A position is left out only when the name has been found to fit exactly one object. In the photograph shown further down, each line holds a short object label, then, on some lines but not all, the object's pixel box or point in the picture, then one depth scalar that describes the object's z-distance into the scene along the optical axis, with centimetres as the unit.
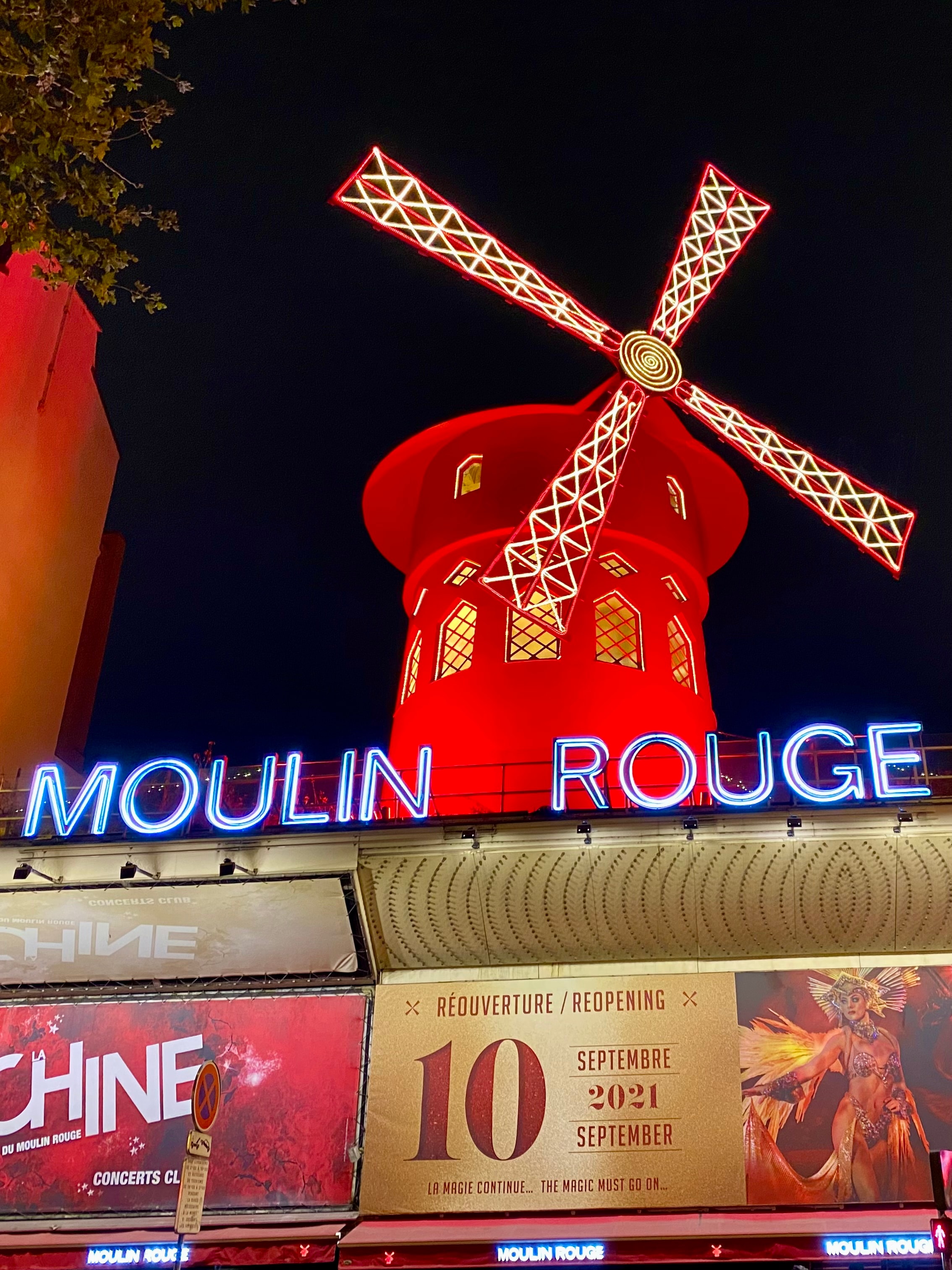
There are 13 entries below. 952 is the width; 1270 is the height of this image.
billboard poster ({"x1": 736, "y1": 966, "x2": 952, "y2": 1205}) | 805
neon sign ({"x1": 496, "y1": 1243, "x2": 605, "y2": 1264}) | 768
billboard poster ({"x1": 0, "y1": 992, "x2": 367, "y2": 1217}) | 870
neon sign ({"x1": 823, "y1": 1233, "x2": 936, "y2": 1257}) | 744
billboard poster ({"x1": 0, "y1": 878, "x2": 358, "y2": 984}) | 926
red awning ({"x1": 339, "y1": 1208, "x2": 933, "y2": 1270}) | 755
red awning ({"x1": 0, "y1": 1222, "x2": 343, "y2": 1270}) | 803
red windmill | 1038
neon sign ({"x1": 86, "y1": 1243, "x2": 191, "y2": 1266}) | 827
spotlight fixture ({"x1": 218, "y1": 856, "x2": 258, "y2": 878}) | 909
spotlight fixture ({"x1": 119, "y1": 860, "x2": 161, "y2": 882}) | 911
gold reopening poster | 827
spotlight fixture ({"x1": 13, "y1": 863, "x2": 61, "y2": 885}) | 914
